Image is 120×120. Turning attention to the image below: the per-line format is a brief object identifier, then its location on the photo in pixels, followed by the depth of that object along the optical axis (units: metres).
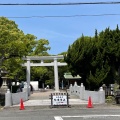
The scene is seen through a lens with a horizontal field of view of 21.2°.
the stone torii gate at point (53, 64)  54.54
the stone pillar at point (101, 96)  26.73
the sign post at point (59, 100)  24.16
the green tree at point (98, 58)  32.31
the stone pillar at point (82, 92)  31.57
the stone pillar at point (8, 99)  25.59
